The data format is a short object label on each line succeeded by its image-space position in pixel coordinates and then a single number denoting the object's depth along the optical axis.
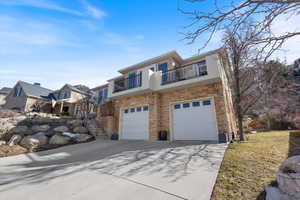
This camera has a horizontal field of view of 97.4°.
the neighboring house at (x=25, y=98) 18.91
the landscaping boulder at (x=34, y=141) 7.50
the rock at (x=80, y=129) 10.81
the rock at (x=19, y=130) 9.32
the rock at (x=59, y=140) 8.54
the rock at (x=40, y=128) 10.02
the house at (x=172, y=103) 7.43
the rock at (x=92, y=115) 13.38
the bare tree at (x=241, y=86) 8.36
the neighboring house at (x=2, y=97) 22.07
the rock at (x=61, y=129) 10.21
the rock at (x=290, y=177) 1.91
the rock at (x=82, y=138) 9.39
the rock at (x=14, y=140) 7.72
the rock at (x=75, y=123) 11.52
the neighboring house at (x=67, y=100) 20.12
